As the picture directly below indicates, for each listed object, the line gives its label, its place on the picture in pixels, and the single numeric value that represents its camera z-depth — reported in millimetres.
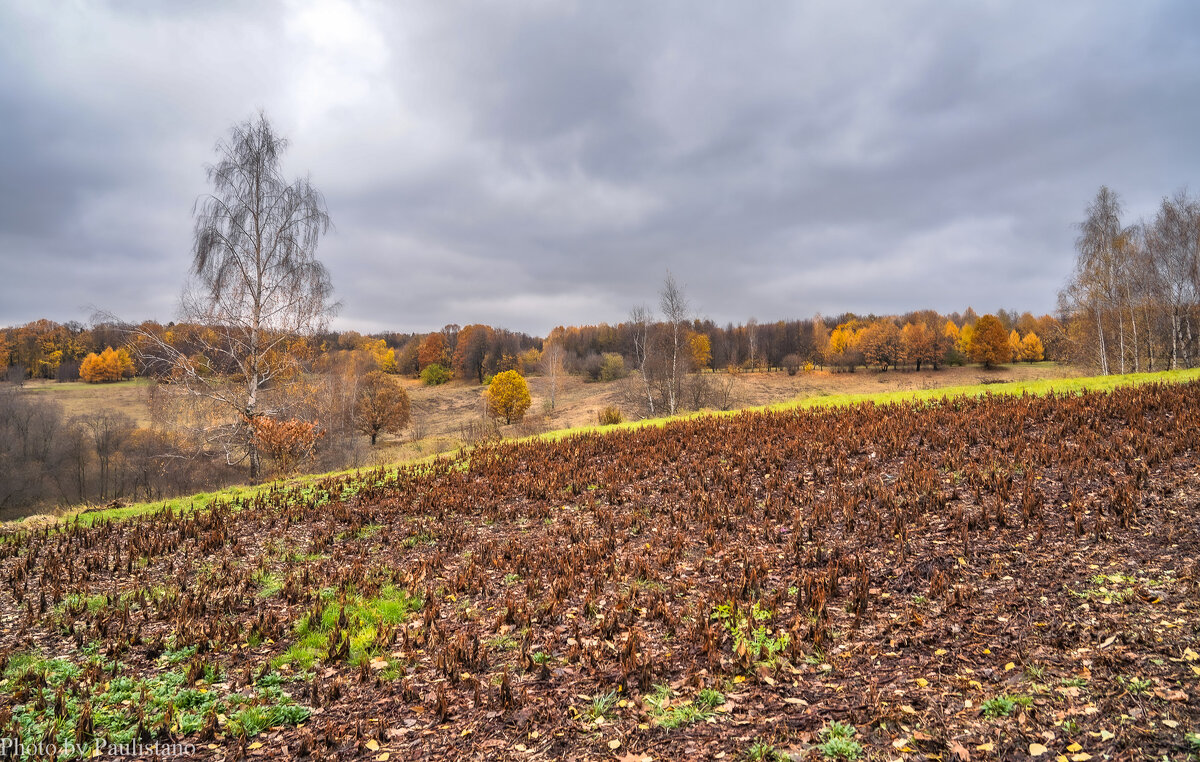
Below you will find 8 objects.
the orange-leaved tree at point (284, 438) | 17281
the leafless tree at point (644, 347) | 38281
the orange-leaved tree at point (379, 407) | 44000
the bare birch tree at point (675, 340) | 36688
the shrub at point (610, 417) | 29531
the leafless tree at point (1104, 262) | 34712
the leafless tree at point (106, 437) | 37938
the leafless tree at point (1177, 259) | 34094
